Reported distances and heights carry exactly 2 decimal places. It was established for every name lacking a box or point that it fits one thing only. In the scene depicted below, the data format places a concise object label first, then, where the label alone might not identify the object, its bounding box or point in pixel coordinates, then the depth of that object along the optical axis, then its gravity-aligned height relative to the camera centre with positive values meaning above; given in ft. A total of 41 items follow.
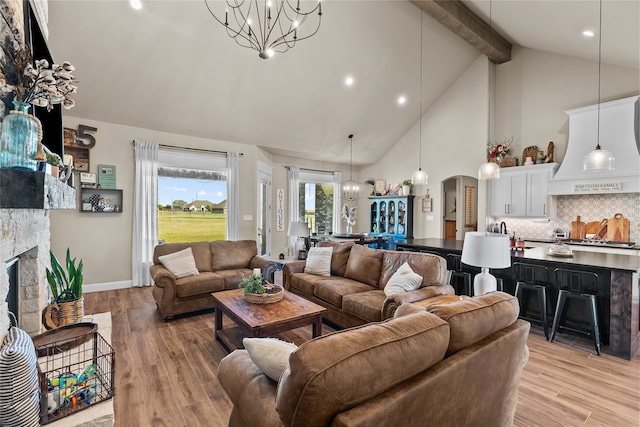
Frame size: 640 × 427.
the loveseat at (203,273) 12.65 -2.84
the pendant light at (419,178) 15.51 +1.83
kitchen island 9.63 -2.53
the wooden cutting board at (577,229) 17.94 -0.81
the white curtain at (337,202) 29.14 +1.08
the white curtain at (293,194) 26.04 +1.61
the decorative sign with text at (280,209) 25.62 +0.32
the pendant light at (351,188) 25.16 +2.07
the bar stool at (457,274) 13.56 -2.64
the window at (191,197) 19.10 +0.97
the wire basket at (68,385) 5.45 -3.44
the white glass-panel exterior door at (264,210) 23.07 +0.21
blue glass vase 4.87 +1.16
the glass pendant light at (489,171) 14.39 +2.04
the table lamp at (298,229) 20.97 -1.10
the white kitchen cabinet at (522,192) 18.45 +1.45
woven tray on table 10.11 -2.81
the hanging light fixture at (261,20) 13.50 +9.06
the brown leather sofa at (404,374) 3.25 -2.04
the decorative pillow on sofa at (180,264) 13.51 -2.30
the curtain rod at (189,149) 18.59 +4.00
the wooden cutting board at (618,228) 16.51 -0.69
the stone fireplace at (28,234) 4.58 -0.48
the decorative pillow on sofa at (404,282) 10.30 -2.31
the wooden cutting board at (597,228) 17.20 -0.69
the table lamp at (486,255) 7.77 -1.02
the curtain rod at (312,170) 27.34 +3.89
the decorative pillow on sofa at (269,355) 4.50 -2.11
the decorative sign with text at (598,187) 15.96 +1.53
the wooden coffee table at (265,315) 8.73 -3.07
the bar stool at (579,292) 10.02 -2.60
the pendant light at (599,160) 11.45 +2.08
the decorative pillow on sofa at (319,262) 14.26 -2.28
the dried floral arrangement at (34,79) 5.29 +2.30
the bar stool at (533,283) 11.23 -2.63
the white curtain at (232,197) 20.72 +1.04
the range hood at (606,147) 15.44 +3.59
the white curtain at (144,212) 17.49 -0.02
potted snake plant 8.29 -2.51
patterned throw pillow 4.49 -2.63
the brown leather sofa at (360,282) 10.17 -2.76
